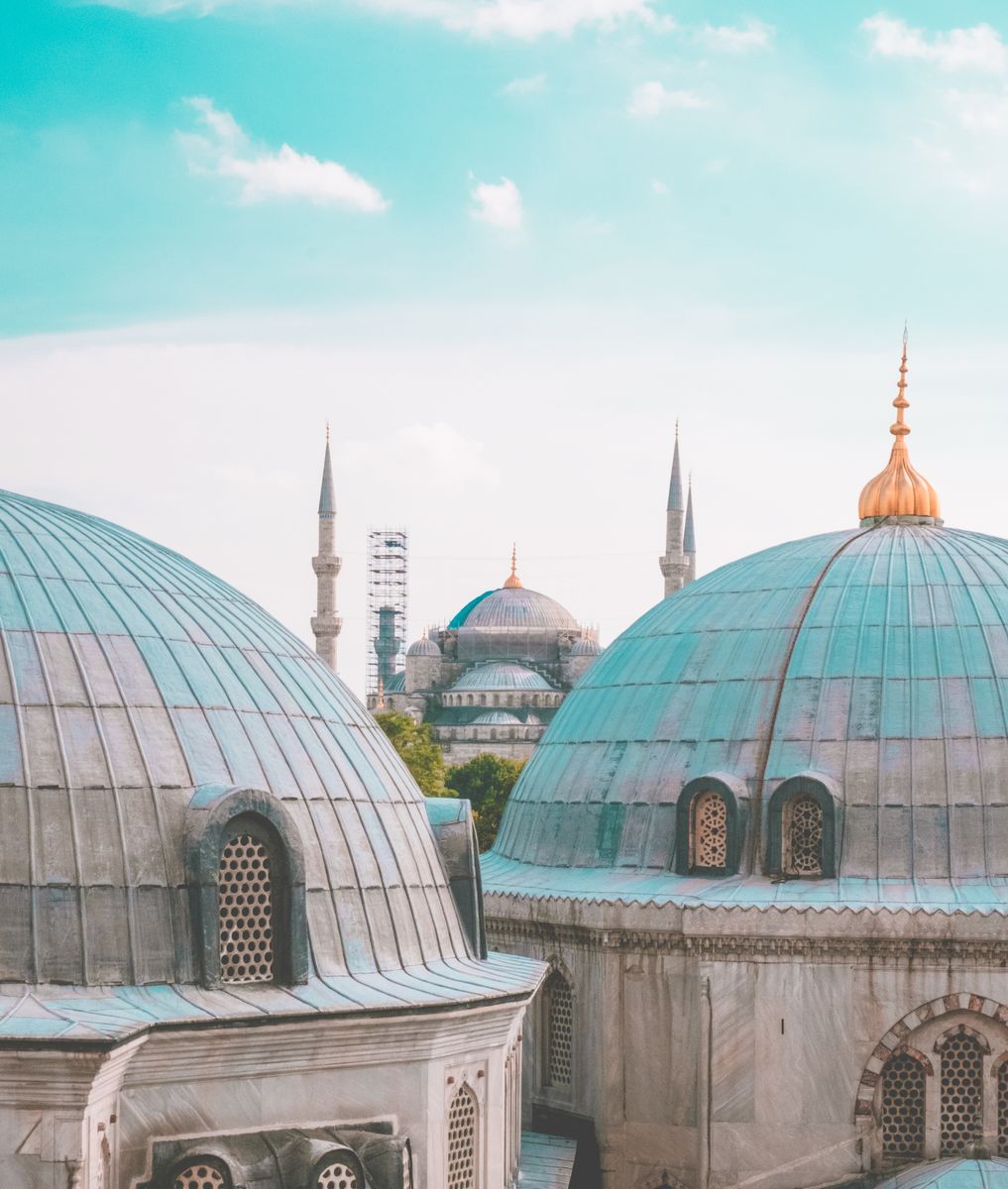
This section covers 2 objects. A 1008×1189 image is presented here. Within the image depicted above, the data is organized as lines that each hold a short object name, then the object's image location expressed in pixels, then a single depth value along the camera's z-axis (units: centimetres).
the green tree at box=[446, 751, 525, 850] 6944
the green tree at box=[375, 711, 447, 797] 6334
